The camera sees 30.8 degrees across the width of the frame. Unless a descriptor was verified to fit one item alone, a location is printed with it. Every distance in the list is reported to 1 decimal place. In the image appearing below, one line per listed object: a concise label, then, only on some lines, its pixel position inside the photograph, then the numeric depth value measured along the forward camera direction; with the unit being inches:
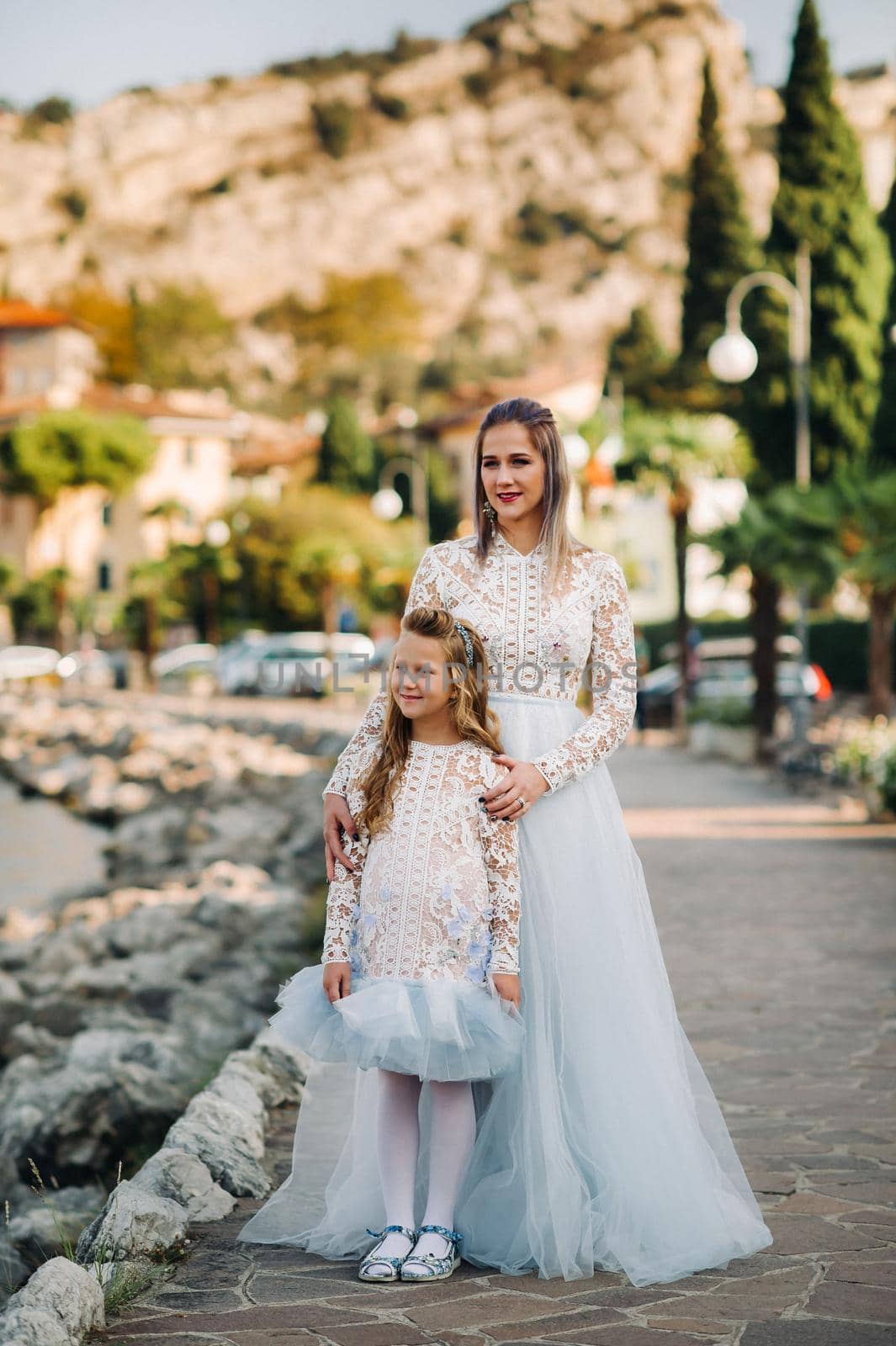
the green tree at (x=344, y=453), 2518.5
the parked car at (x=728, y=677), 1085.8
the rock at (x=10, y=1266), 226.1
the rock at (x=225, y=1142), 186.9
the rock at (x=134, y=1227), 159.2
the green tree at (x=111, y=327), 3486.7
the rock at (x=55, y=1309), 132.4
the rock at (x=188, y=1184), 175.8
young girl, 150.4
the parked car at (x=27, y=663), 2009.1
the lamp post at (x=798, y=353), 697.0
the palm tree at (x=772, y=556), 754.8
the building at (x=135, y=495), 2600.9
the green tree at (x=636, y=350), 1695.4
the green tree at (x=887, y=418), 967.0
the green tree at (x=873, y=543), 694.5
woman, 153.6
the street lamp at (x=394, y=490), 1492.4
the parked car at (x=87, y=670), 1987.0
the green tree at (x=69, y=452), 2444.6
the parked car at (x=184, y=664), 1827.0
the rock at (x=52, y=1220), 244.4
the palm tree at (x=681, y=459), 1134.4
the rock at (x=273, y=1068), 227.0
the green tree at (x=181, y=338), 3577.8
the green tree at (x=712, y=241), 1274.6
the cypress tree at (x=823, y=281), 973.2
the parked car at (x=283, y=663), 1489.9
